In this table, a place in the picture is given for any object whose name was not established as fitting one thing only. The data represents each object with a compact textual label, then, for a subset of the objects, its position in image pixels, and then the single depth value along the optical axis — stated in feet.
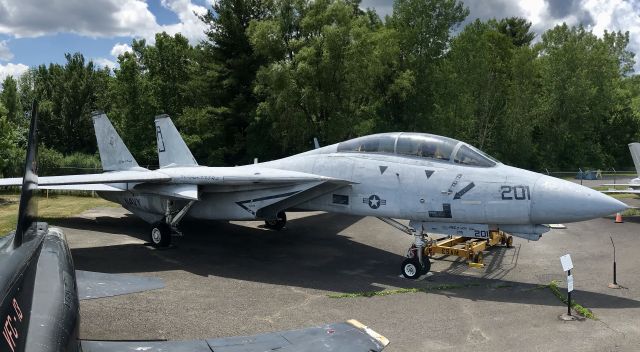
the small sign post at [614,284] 32.22
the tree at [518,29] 191.21
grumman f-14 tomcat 30.45
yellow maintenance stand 38.34
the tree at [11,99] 177.99
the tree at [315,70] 89.92
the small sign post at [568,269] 26.58
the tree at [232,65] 100.32
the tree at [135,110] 102.12
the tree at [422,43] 107.45
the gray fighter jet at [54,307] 10.80
